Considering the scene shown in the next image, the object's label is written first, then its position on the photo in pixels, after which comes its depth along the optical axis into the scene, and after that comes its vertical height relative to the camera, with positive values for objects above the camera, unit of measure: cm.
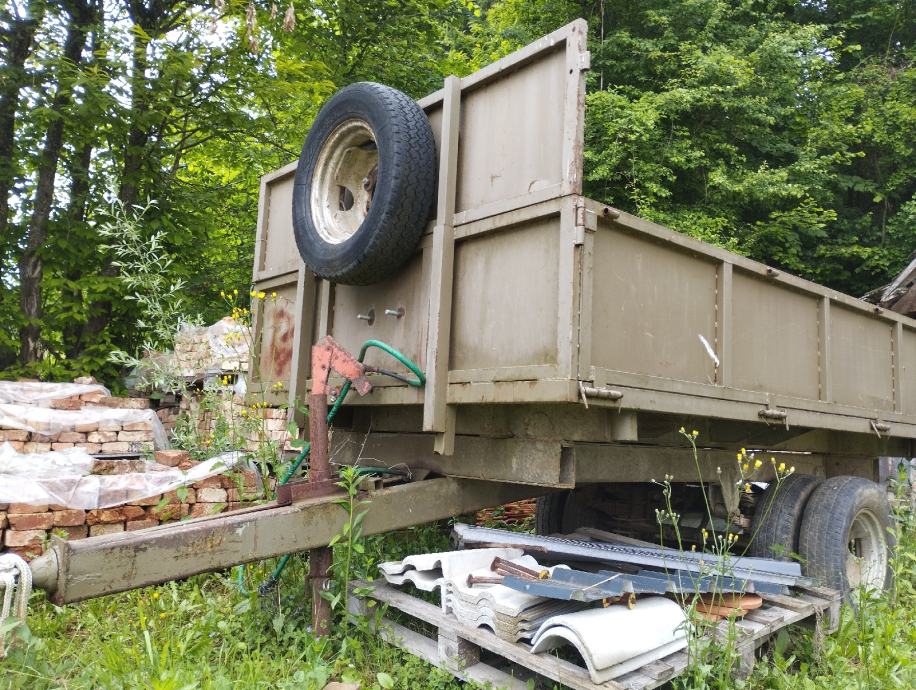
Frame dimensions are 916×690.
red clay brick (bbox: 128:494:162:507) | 465 -56
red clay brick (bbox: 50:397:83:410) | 691 +6
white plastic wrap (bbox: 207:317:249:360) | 778 +94
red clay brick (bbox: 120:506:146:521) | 460 -63
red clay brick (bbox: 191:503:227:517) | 488 -62
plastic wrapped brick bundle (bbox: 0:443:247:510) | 436 -43
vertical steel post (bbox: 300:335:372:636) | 329 -2
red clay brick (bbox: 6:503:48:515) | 423 -58
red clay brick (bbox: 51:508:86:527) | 438 -64
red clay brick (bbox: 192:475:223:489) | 488 -44
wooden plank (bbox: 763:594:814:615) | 354 -77
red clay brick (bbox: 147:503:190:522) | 471 -62
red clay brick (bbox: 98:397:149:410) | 720 +10
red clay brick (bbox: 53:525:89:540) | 440 -73
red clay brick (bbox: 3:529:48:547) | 422 -75
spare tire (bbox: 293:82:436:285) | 337 +123
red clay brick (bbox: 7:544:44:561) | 421 -83
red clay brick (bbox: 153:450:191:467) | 551 -32
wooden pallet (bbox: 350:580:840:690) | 274 -88
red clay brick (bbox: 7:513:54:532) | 423 -66
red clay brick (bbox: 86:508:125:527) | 448 -65
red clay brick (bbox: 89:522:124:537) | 450 -73
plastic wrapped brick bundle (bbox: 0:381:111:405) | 698 +19
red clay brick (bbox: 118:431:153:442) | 685 -21
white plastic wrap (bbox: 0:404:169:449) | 641 -6
